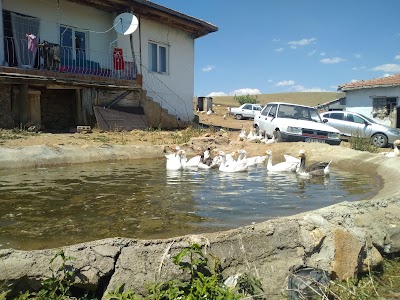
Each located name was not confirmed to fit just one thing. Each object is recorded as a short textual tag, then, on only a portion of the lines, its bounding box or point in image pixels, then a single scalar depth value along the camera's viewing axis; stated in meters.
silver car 17.19
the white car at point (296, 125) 13.02
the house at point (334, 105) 38.56
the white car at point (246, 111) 33.41
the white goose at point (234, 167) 9.34
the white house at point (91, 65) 14.31
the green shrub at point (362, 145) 12.31
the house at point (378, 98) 25.41
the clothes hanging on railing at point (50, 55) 14.29
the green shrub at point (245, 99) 56.28
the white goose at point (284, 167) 9.09
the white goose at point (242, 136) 15.12
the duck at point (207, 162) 9.95
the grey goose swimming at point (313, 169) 8.46
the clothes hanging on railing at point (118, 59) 17.34
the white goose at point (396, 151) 10.44
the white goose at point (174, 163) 9.47
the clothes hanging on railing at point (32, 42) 13.89
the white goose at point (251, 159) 10.13
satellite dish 16.62
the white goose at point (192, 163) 9.97
